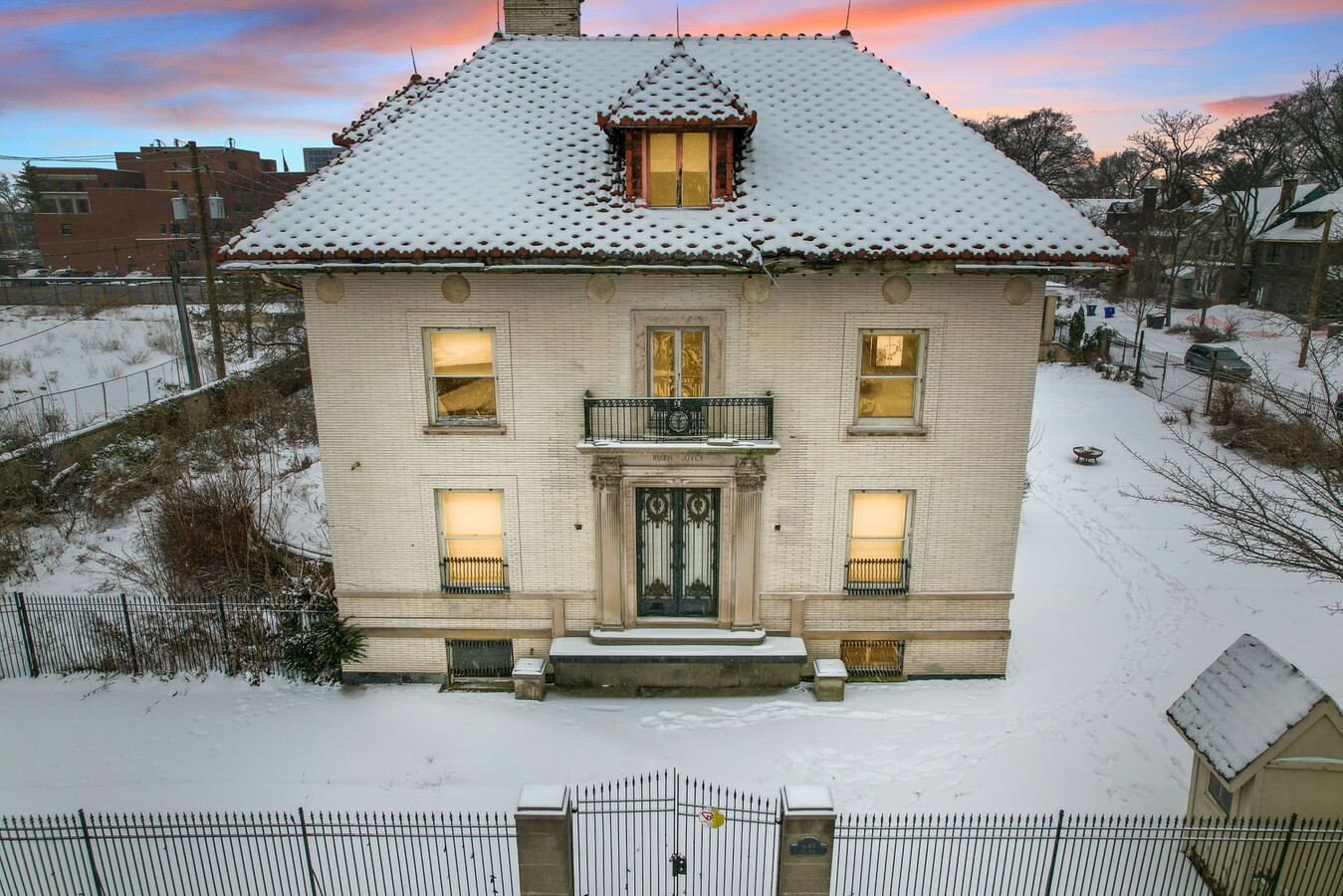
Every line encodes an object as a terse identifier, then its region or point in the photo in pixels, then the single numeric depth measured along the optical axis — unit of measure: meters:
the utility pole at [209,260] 29.02
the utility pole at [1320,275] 33.28
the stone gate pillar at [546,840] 8.51
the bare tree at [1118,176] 76.19
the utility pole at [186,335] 27.39
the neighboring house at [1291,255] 43.88
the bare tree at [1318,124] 50.44
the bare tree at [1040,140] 60.91
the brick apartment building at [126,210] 63.53
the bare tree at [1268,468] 11.34
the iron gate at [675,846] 9.43
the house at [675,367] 11.87
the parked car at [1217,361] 32.65
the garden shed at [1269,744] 8.72
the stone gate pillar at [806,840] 8.53
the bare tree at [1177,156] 55.69
